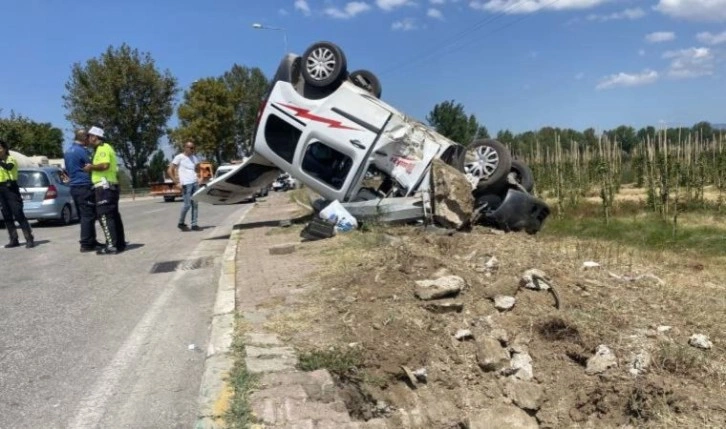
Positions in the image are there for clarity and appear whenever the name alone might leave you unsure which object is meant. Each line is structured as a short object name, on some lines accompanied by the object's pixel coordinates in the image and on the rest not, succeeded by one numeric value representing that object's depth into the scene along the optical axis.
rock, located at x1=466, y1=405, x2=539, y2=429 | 4.12
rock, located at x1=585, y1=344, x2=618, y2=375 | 4.30
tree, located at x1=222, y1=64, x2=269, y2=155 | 58.25
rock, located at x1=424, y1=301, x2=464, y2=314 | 5.10
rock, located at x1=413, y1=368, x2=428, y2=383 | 4.37
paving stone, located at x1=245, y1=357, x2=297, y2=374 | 4.02
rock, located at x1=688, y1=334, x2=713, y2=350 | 4.41
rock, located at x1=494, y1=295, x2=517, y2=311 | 5.12
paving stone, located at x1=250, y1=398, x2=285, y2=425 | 3.37
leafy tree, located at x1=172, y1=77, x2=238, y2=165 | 52.03
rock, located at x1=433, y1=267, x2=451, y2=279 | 5.73
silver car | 15.18
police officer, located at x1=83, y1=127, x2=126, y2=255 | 9.72
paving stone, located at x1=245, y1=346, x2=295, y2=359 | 4.28
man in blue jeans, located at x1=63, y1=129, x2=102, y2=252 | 10.12
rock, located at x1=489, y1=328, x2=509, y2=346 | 4.73
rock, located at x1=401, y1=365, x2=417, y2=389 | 4.31
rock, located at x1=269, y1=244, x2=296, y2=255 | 8.65
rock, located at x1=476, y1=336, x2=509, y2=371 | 4.52
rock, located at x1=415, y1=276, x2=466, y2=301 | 5.27
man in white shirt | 12.65
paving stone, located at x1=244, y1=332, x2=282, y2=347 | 4.53
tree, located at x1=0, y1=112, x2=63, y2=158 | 46.25
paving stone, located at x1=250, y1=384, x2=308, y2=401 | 3.63
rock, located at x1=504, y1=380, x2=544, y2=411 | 4.25
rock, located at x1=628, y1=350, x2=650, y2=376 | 4.18
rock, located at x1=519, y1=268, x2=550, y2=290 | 5.46
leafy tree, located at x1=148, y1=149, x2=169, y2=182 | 55.12
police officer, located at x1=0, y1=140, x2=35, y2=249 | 10.82
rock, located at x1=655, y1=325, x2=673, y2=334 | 4.64
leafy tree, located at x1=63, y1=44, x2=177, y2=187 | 44.25
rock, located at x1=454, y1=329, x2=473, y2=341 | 4.76
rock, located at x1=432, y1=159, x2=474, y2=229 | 8.67
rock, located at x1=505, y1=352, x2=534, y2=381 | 4.46
